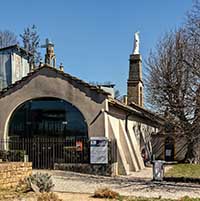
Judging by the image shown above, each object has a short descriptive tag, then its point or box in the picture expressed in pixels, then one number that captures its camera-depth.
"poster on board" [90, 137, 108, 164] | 20.91
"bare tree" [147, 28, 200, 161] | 19.33
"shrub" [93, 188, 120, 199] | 12.22
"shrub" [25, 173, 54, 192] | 12.93
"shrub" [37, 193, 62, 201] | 10.82
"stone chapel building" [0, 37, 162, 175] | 22.66
